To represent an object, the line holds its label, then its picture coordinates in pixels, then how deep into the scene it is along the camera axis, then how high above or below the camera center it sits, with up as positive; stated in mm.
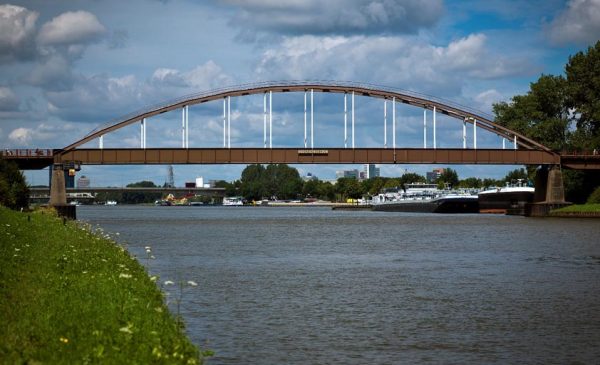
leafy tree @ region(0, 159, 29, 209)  98750 +1767
